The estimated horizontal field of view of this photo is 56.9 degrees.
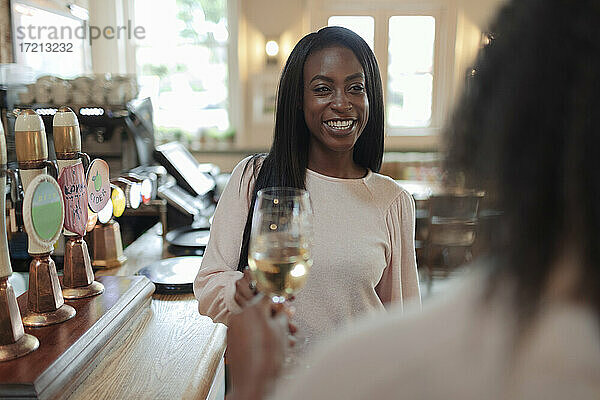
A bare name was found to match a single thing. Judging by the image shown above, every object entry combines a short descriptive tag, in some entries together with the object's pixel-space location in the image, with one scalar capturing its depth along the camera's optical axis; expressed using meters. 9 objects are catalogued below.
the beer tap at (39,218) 1.15
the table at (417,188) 4.89
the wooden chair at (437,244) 3.90
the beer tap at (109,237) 1.95
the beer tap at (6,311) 1.06
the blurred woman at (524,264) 0.41
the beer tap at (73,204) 1.36
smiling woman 1.25
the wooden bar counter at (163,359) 1.13
